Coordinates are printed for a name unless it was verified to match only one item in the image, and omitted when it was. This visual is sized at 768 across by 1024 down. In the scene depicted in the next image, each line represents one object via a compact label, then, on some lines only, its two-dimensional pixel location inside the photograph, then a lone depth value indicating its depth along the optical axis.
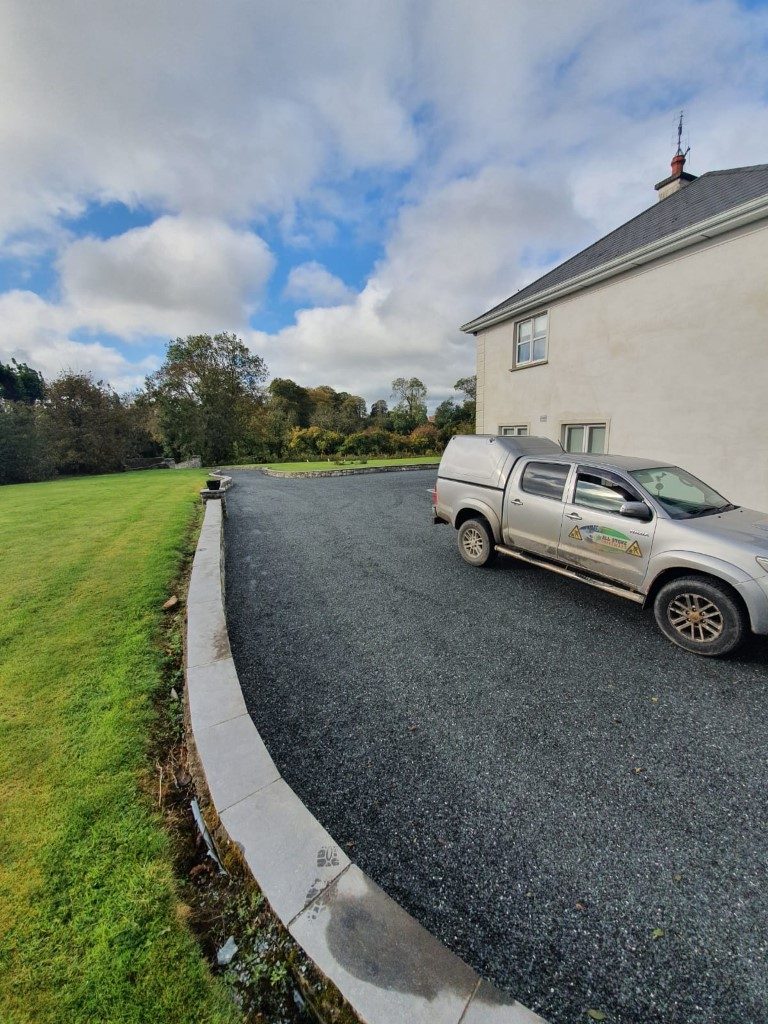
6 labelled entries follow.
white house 7.46
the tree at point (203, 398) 33.09
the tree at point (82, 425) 27.02
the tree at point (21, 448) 23.38
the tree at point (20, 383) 45.91
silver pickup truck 3.70
